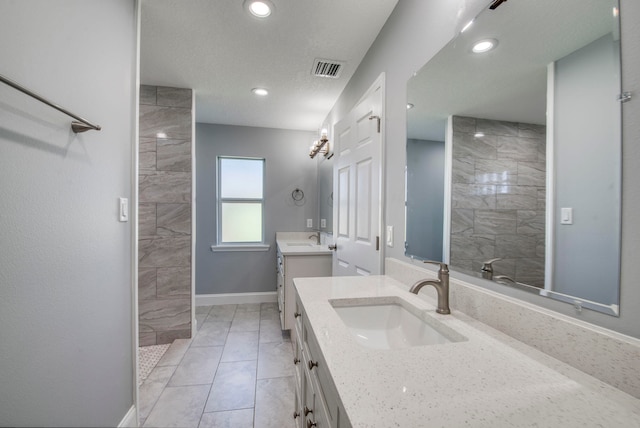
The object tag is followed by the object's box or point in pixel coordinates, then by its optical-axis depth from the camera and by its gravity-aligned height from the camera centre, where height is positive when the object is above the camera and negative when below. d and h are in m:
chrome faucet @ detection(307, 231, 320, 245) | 3.78 -0.37
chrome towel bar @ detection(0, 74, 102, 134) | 0.67 +0.33
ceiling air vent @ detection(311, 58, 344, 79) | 2.11 +1.21
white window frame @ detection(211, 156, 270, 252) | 3.68 -0.13
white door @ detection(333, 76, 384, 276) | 1.68 +0.18
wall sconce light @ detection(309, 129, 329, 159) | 2.97 +0.80
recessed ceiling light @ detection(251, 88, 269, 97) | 2.61 +1.22
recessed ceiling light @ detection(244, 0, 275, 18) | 1.52 +1.22
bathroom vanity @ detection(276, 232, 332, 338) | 2.53 -0.58
